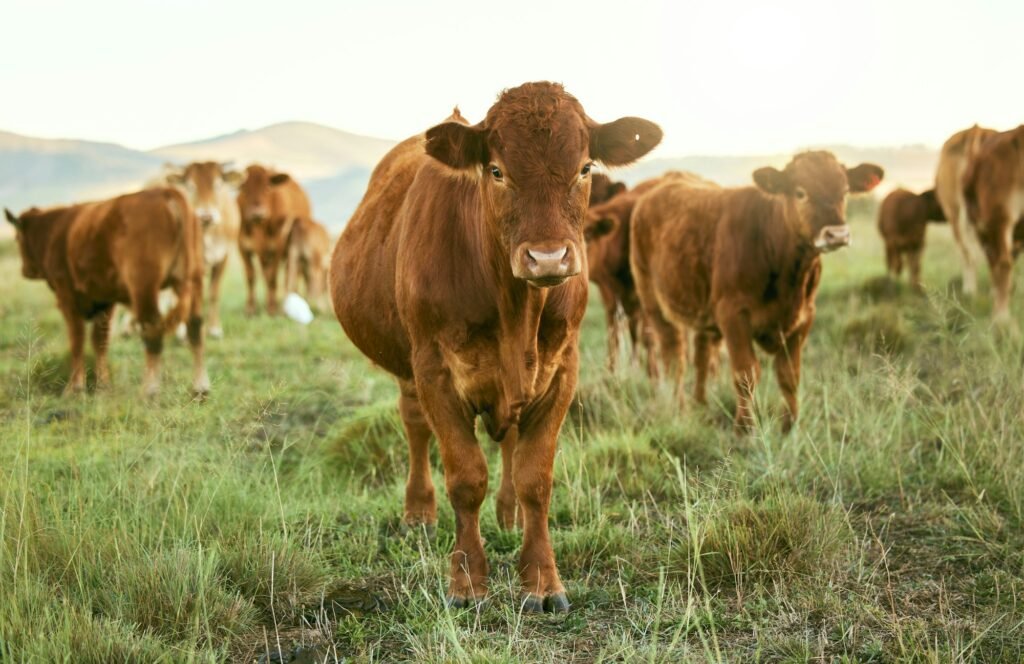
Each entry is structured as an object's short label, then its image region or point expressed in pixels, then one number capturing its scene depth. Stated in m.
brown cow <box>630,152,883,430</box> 7.49
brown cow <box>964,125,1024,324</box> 11.31
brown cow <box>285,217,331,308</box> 18.50
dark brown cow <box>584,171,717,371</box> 11.54
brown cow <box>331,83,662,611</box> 4.07
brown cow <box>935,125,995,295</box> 13.02
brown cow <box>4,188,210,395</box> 9.89
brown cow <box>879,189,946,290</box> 16.47
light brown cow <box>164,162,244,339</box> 14.67
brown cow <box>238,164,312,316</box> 17.66
